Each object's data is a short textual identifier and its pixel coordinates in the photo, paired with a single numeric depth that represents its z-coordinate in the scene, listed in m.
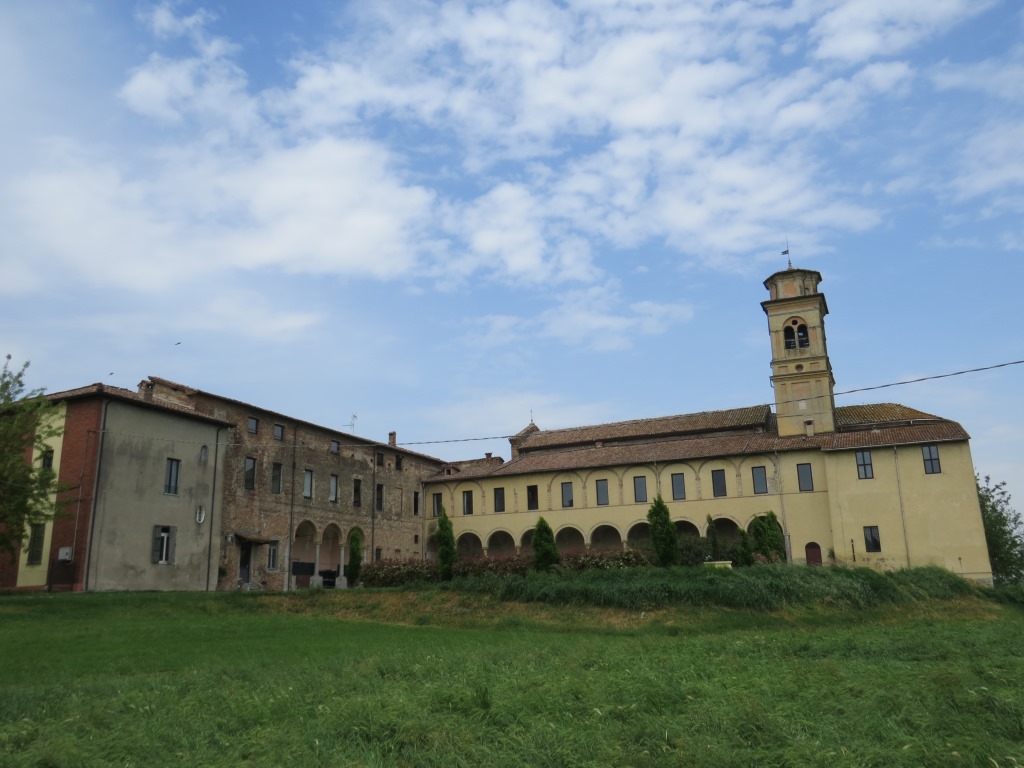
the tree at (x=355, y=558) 36.50
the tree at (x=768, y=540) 32.25
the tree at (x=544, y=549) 30.34
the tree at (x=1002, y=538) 47.28
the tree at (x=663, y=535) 30.08
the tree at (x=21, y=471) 24.19
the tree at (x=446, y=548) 31.56
